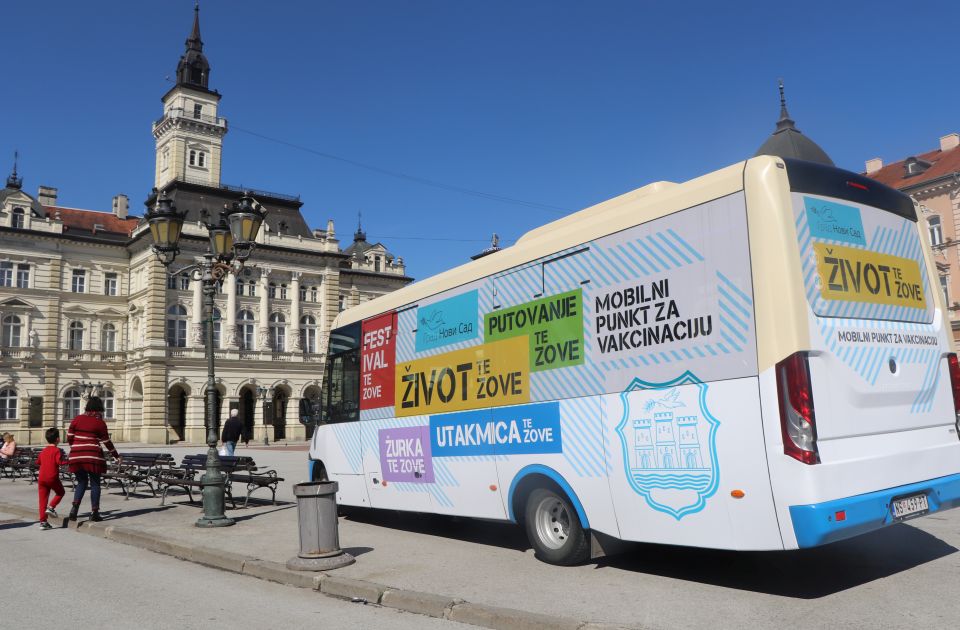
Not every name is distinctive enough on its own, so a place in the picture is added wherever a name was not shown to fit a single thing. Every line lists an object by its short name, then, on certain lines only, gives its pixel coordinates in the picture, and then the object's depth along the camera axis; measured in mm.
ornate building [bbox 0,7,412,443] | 49094
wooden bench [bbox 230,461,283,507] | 13062
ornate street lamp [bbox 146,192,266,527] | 12039
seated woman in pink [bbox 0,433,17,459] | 14990
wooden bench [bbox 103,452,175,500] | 15484
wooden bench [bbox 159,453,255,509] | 13625
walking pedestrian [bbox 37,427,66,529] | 11602
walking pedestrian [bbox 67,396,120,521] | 11508
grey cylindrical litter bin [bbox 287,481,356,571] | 7738
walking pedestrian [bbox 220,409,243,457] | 20641
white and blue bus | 5578
